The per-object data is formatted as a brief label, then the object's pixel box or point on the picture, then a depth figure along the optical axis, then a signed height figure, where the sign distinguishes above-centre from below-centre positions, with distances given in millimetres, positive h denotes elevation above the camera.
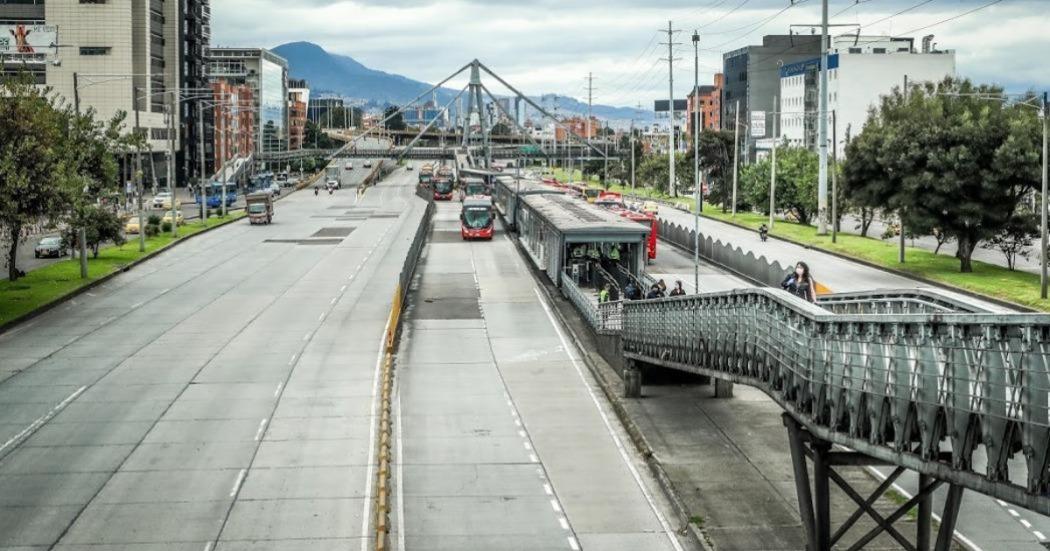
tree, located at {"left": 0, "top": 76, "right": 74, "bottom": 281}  46984 +788
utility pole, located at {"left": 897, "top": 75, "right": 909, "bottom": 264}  66419 -3115
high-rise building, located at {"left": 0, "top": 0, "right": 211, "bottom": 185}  146625 +14531
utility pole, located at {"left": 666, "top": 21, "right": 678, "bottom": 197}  94513 +3890
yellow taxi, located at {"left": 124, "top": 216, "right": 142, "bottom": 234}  91875 -2784
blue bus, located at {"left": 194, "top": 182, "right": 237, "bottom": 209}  126825 -899
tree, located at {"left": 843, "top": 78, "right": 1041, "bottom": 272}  59750 +890
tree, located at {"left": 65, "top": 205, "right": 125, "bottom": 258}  63750 -1941
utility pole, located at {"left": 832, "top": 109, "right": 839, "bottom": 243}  77819 -1162
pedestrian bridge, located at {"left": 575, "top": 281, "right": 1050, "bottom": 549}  15109 -2607
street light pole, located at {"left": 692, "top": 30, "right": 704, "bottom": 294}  54859 +3784
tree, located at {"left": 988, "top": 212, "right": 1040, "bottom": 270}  61594 -2150
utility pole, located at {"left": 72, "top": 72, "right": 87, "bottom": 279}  61188 -2675
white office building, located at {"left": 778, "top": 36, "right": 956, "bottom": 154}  164250 +13120
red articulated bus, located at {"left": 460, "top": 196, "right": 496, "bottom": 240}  89062 -2263
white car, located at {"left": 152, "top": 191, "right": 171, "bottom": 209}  123875 -1385
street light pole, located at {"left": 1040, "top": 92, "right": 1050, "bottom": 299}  49281 -1875
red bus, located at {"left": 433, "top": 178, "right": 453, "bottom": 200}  147250 -481
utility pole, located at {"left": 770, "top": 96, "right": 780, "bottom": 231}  93188 +285
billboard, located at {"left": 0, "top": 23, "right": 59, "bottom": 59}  113000 +12038
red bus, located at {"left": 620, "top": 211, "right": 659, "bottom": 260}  75062 -2496
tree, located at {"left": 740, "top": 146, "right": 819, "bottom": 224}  99812 +164
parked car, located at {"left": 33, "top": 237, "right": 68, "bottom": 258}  74562 -3367
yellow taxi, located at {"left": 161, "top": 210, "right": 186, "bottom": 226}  96812 -2354
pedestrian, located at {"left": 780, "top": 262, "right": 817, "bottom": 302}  26703 -1904
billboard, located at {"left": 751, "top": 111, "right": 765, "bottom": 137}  109225 +4940
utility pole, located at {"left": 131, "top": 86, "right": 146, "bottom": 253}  71000 -1883
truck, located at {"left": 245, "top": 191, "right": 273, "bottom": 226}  102625 -1647
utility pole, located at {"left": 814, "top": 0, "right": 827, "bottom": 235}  83000 +673
